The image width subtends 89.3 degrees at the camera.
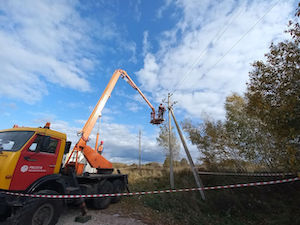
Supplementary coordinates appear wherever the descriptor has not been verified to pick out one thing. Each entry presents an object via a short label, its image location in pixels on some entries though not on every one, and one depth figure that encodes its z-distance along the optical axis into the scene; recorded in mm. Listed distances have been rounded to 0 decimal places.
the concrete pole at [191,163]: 8091
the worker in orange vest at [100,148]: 9367
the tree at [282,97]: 4000
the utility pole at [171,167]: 10951
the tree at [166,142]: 22281
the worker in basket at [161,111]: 12836
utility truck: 3717
